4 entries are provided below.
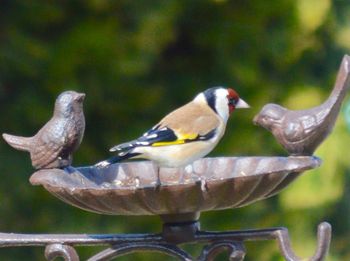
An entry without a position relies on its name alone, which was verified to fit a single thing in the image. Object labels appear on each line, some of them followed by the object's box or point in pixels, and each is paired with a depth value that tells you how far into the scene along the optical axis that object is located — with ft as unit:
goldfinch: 22.33
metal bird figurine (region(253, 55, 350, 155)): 21.45
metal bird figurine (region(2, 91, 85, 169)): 21.56
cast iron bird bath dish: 19.80
